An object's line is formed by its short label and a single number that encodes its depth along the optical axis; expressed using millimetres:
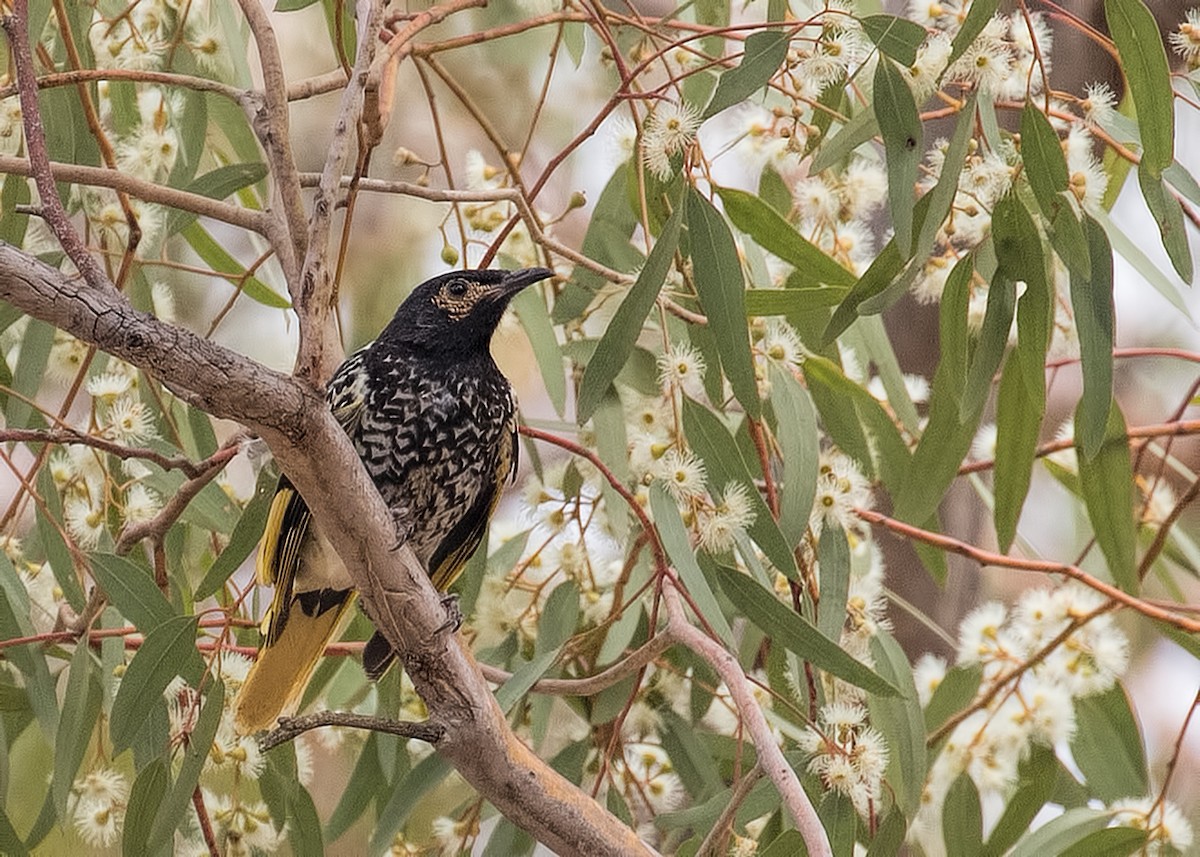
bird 5020
